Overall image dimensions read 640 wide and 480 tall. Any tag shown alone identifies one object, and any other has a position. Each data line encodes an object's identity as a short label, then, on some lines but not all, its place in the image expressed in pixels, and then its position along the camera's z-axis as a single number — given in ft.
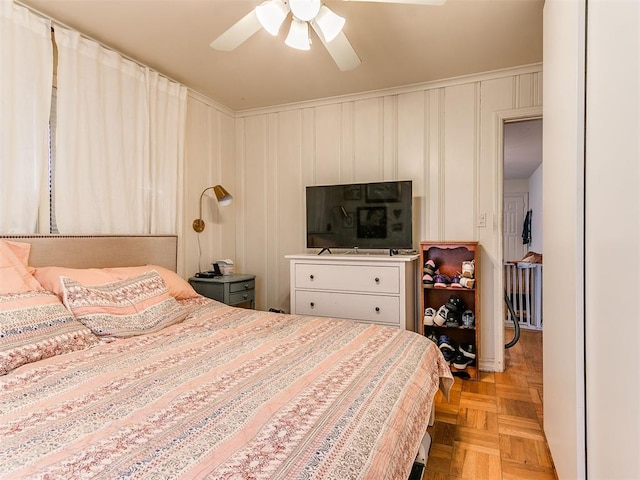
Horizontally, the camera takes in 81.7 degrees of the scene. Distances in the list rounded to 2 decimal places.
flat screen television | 10.72
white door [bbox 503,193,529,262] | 24.99
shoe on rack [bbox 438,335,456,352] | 10.21
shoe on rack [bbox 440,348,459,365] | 10.14
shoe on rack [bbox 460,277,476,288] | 9.88
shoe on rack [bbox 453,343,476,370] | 9.99
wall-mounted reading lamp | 11.44
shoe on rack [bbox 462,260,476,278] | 10.03
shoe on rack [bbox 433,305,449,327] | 10.16
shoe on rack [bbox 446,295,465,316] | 10.19
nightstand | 10.87
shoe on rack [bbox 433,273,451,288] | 10.22
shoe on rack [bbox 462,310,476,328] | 10.05
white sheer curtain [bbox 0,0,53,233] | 6.82
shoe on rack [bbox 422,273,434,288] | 10.35
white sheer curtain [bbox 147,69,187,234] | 9.92
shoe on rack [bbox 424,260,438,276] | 10.48
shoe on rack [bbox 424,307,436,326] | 10.33
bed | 2.81
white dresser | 9.87
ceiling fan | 5.81
